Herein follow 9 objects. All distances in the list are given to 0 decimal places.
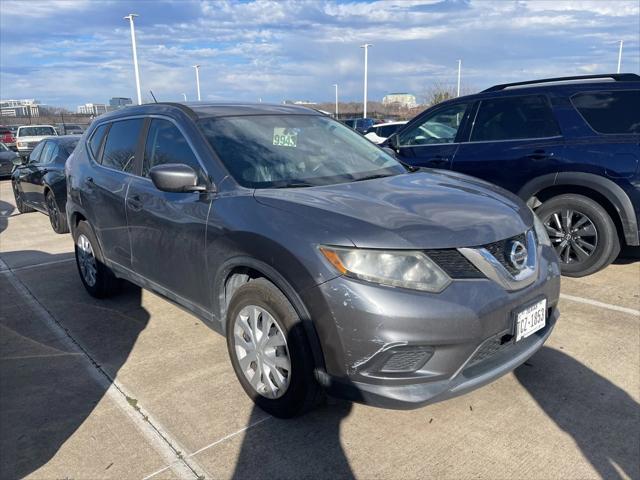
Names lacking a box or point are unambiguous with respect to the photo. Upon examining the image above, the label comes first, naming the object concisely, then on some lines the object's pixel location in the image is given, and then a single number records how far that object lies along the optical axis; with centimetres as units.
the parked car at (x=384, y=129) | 1908
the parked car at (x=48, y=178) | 830
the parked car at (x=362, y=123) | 3146
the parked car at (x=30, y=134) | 2134
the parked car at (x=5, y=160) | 1561
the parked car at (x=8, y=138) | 2188
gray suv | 245
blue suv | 482
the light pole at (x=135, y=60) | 2732
